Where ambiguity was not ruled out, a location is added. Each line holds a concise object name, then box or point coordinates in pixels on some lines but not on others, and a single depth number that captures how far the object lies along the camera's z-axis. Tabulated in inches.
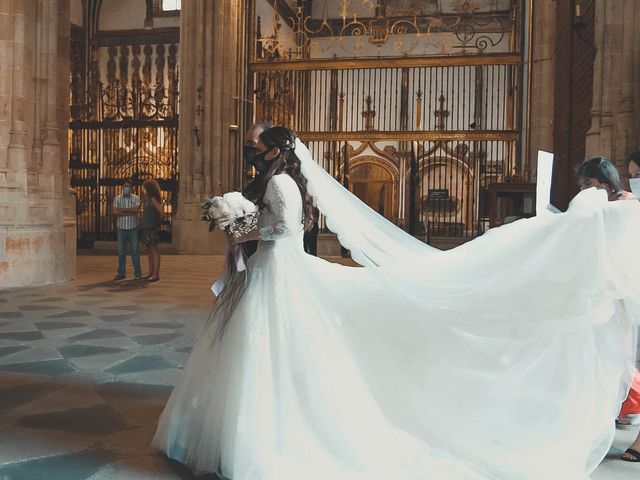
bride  106.0
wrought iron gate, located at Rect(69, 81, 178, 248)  666.8
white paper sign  132.1
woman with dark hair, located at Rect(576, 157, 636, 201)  128.0
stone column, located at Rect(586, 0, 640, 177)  270.2
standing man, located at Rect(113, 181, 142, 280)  373.1
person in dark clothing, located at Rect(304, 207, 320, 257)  216.8
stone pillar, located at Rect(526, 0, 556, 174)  502.0
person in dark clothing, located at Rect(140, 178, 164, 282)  370.0
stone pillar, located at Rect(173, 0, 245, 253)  580.4
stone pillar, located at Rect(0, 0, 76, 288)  332.5
